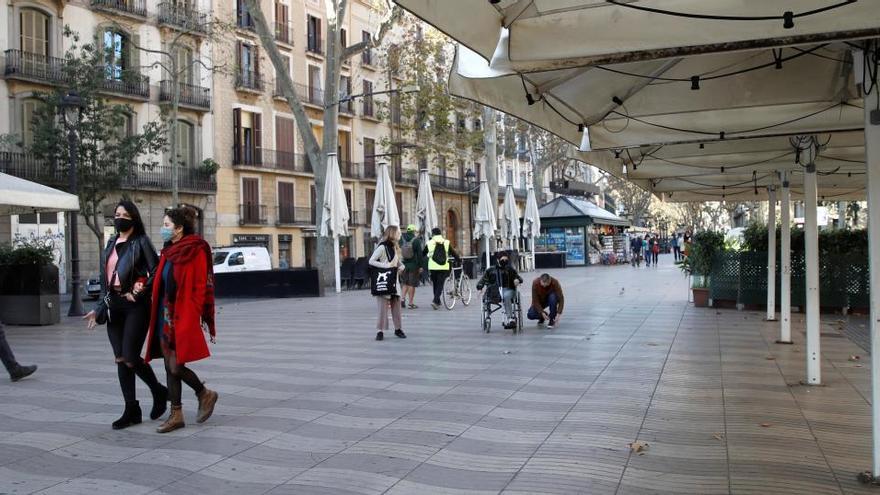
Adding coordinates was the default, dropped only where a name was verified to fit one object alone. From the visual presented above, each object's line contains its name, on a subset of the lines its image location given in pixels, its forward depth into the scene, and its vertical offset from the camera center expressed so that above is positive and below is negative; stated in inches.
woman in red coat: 221.8 -16.8
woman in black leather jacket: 225.8 -15.1
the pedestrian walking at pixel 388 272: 422.6 -14.4
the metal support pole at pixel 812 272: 274.3 -11.3
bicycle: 654.5 -39.2
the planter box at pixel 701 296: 628.4 -45.2
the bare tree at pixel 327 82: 919.0 +215.6
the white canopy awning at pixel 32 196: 460.5 +36.0
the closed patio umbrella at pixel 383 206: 912.9 +50.1
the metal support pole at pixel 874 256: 173.2 -3.7
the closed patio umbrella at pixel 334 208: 916.6 +48.9
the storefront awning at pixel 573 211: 1638.8 +76.0
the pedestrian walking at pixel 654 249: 1657.2 -14.3
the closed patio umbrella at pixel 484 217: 1168.2 +44.6
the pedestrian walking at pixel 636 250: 1626.5 -14.9
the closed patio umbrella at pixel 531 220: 1407.5 +47.4
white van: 1080.8 -15.0
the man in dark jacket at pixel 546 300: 490.6 -37.0
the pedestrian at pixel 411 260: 641.0 -11.7
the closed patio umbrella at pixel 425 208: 989.2 +51.6
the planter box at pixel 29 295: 569.0 -33.5
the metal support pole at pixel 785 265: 366.9 -11.6
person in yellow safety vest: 626.5 -9.4
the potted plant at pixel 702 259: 626.8 -14.0
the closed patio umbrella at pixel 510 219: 1349.7 +47.6
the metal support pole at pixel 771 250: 460.8 -5.3
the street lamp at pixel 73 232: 653.3 +16.5
